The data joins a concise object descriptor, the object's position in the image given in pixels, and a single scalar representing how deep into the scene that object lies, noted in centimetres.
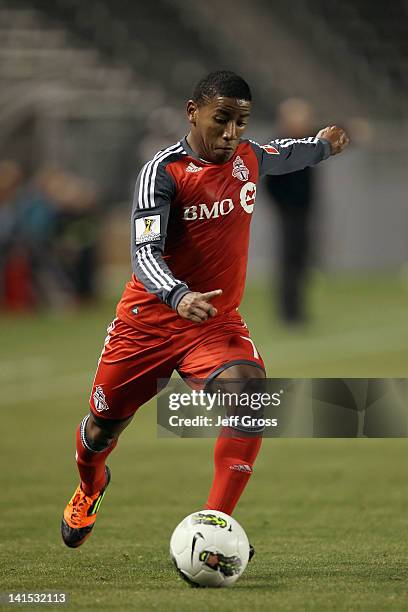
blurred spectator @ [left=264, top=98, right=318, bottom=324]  3675
